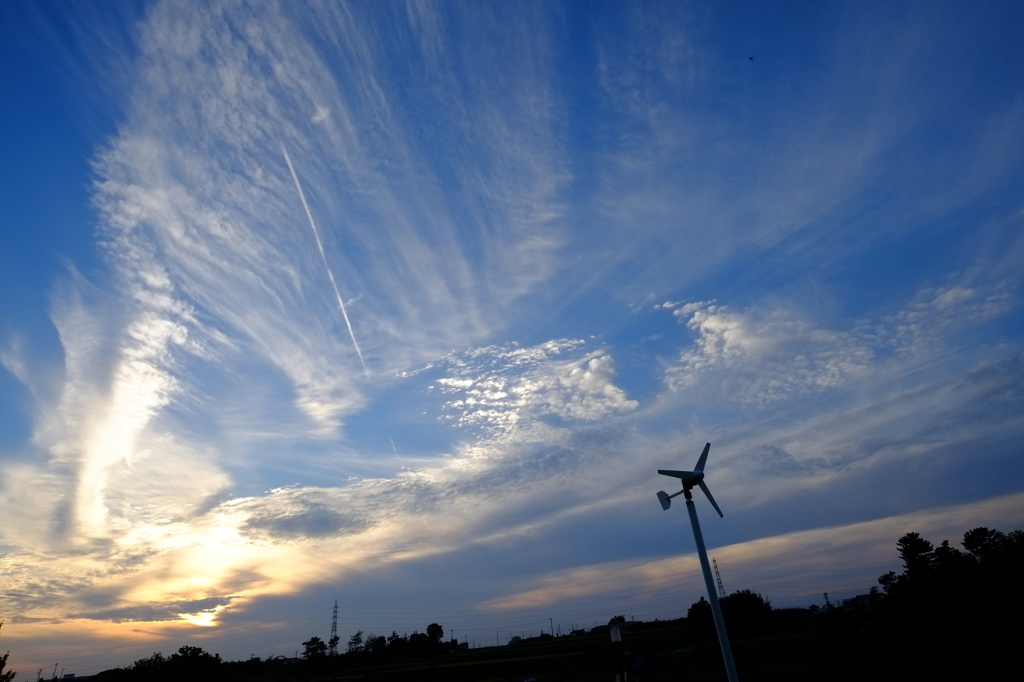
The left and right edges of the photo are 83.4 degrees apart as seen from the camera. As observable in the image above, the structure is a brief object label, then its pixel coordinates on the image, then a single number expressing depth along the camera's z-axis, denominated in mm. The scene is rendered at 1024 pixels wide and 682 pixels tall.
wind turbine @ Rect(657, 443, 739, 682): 38375
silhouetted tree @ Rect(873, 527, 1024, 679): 45688
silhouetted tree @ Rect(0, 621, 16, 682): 45906
